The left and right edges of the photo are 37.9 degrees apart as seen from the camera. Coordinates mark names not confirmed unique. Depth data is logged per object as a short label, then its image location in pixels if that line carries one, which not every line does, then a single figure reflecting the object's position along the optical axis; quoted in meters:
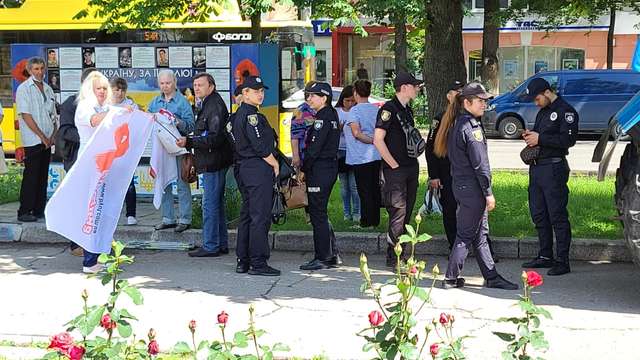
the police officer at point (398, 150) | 8.31
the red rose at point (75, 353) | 3.50
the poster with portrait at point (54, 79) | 12.40
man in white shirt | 10.32
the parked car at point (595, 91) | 24.03
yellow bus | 18.94
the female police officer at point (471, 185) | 7.56
